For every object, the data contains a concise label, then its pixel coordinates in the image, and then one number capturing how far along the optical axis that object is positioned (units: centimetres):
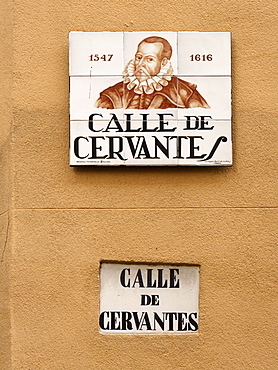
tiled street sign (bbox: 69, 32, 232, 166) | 524
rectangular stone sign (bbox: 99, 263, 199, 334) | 527
